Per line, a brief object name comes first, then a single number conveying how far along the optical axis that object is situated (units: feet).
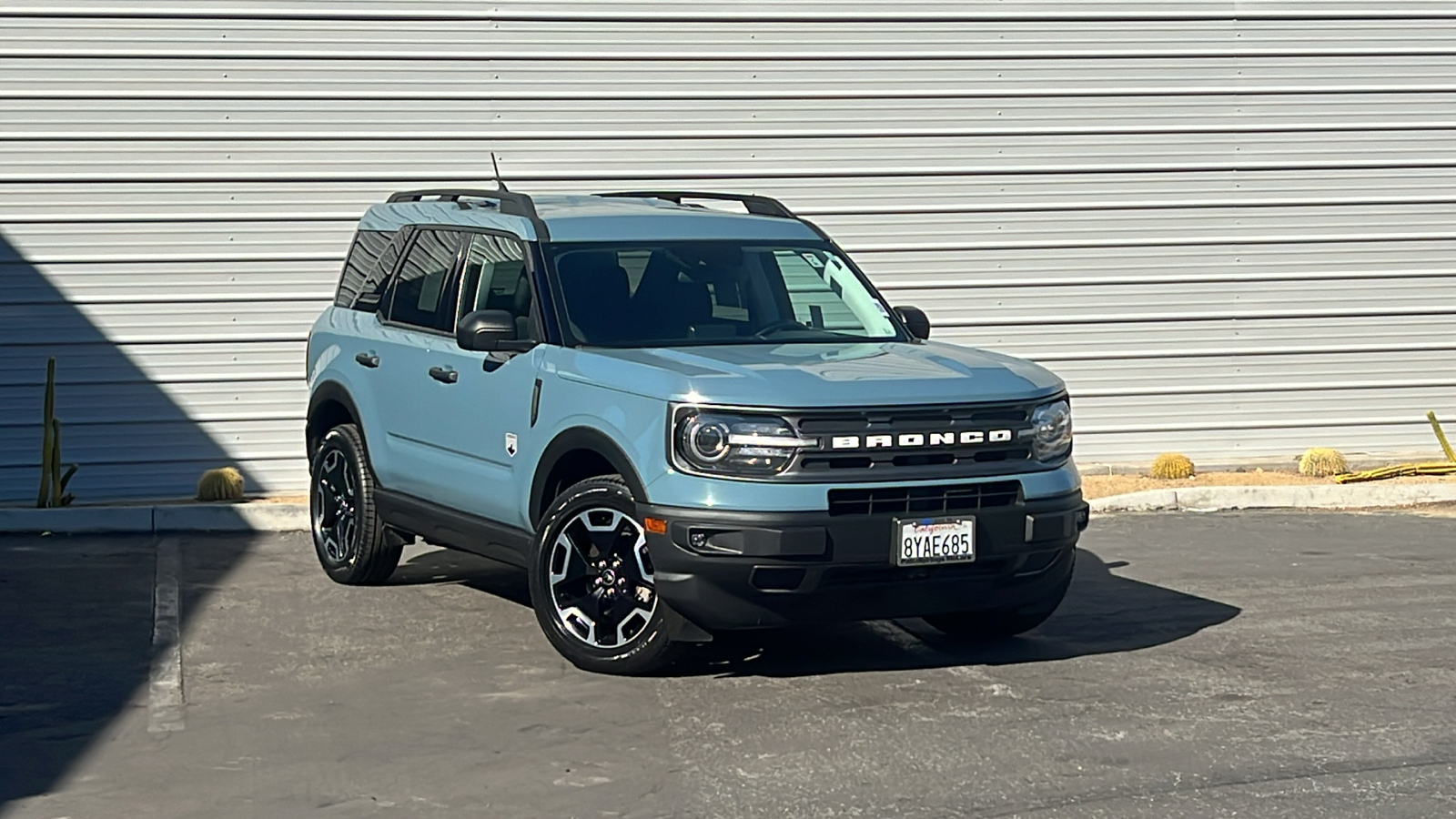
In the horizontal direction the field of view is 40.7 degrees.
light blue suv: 24.08
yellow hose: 45.14
